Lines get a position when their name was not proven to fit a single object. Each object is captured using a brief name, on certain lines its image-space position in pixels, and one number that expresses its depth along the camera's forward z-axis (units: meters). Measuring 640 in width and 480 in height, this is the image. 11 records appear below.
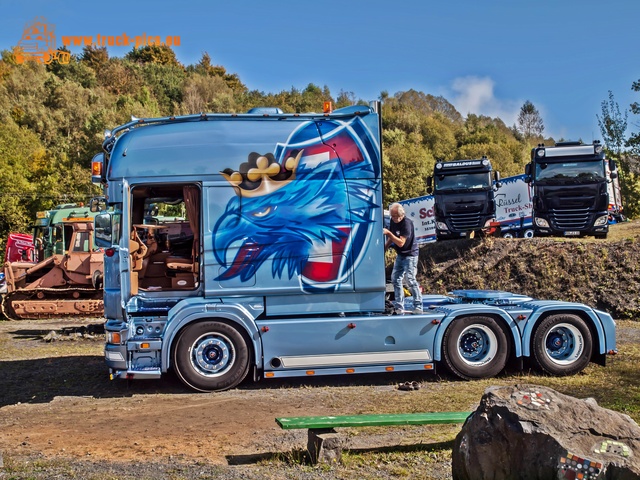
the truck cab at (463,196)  26.48
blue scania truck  10.12
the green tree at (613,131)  40.31
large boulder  4.91
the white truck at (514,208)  33.84
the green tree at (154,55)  101.94
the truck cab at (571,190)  23.92
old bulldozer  21.58
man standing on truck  10.98
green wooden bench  6.73
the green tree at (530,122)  96.56
